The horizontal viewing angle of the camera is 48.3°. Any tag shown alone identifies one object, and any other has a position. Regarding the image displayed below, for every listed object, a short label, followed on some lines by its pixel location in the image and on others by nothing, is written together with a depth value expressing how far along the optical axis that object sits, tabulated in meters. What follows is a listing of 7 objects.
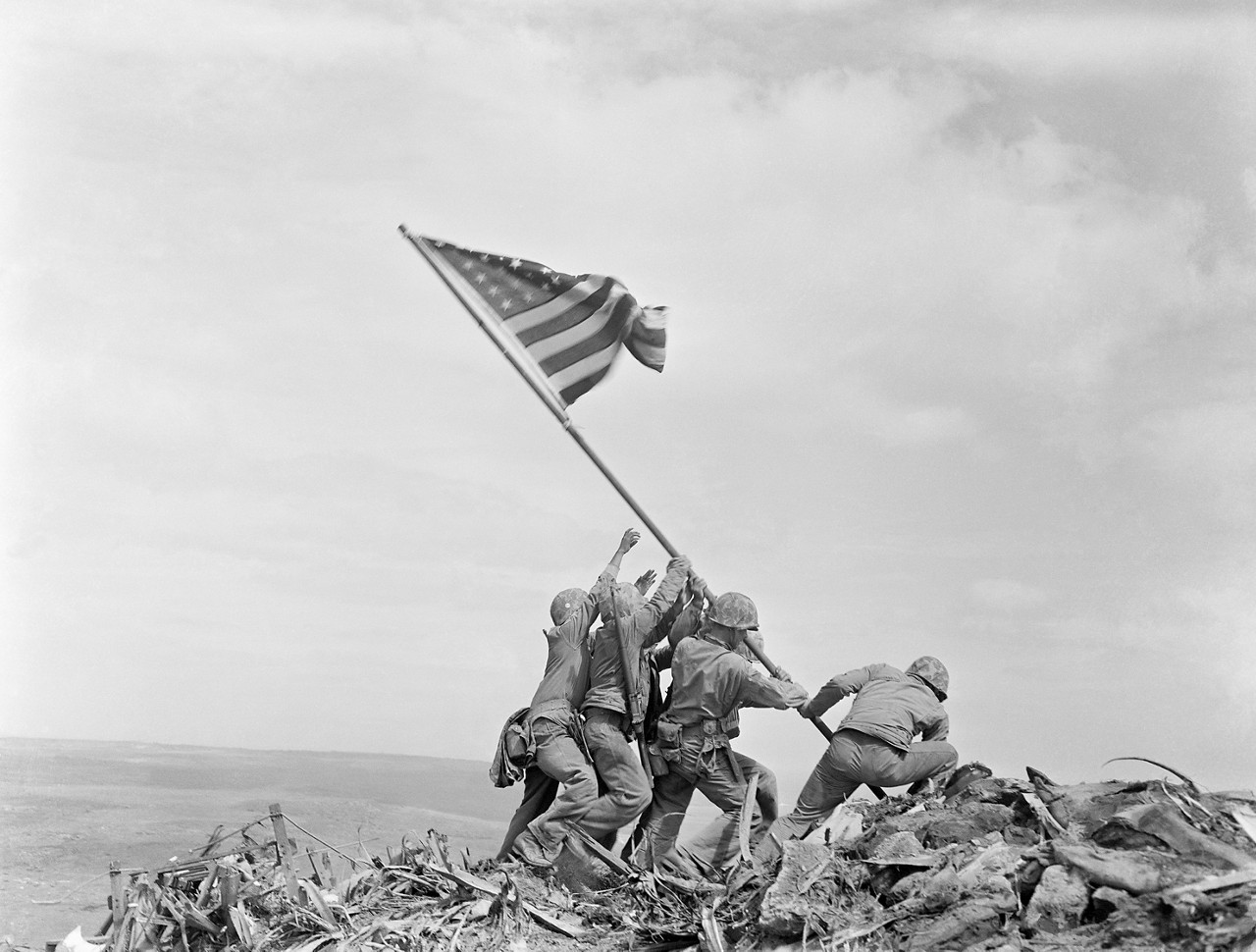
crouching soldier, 11.67
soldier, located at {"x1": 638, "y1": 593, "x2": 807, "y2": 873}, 11.88
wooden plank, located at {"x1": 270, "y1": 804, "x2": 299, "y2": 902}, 11.05
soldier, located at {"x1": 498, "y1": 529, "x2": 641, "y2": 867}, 12.05
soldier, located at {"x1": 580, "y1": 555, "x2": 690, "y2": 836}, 12.08
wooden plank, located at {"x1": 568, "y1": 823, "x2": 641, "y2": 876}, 11.19
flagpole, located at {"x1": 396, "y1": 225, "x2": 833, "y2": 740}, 13.05
